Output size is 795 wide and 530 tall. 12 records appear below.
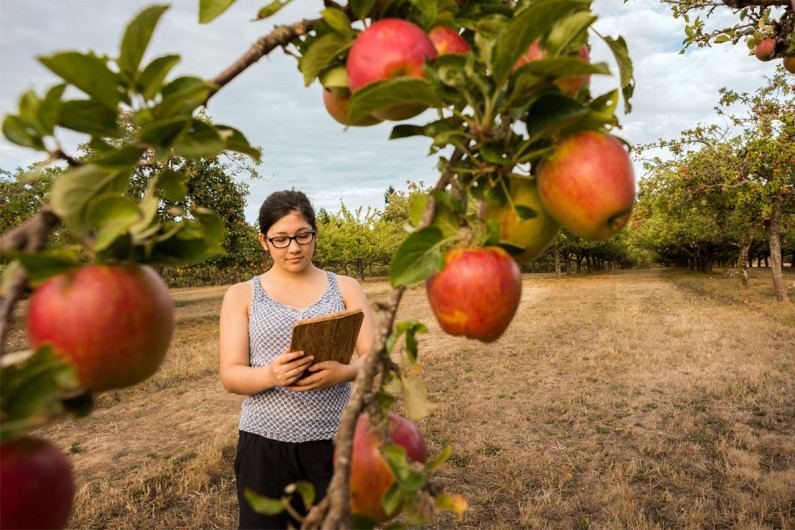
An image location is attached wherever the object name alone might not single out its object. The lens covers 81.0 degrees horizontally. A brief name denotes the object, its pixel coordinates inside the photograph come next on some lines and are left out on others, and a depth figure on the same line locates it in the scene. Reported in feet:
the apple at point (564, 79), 2.13
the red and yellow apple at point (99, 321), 1.43
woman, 7.23
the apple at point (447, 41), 2.22
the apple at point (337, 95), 2.39
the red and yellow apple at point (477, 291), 2.19
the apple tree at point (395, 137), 1.49
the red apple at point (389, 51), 2.02
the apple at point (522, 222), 2.47
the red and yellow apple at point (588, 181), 2.17
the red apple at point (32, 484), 1.19
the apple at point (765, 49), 7.93
